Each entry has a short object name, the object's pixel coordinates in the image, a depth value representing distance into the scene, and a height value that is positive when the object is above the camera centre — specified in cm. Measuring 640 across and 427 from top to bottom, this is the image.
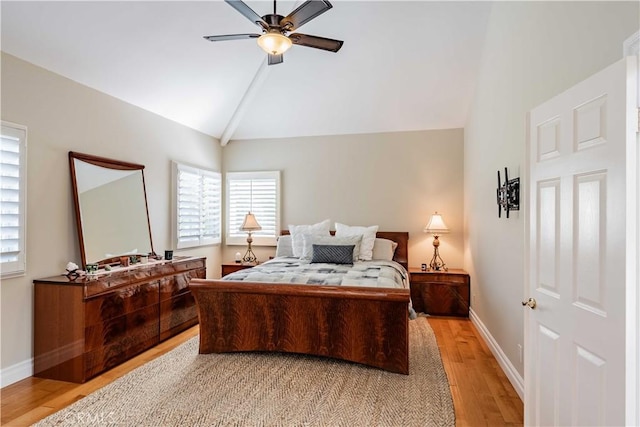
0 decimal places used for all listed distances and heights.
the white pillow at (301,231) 497 -24
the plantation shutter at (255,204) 583 +18
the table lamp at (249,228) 539 -21
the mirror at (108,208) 338 +6
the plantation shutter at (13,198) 274 +13
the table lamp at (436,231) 494 -23
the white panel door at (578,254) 130 -17
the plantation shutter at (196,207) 486 +12
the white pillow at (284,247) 513 -48
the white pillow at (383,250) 489 -50
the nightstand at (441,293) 471 -106
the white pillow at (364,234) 472 -27
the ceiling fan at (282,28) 241 +143
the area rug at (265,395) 229 -134
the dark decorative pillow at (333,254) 429 -49
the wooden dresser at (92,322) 286 -95
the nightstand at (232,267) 532 -81
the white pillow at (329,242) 449 -35
